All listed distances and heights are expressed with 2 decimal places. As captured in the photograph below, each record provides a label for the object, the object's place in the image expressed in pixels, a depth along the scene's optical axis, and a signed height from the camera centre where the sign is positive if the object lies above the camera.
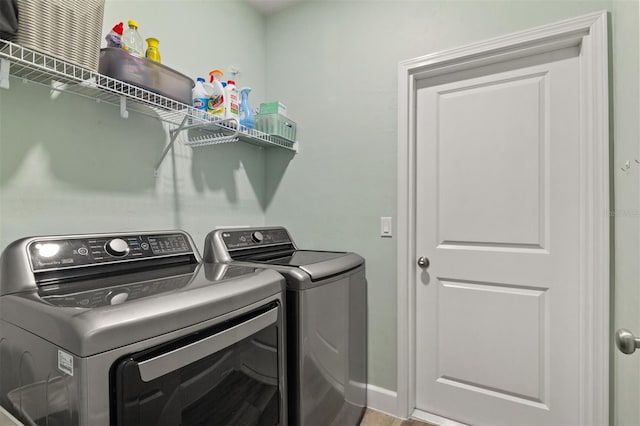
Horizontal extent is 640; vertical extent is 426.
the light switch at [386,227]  1.90 -0.08
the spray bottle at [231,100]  1.67 +0.59
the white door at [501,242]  1.58 -0.15
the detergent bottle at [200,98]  1.58 +0.56
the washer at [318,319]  1.30 -0.47
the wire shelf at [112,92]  1.01 +0.47
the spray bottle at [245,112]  1.86 +0.57
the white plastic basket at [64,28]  0.95 +0.56
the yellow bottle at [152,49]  1.39 +0.69
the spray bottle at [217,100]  1.64 +0.57
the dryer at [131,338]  0.70 -0.31
